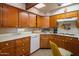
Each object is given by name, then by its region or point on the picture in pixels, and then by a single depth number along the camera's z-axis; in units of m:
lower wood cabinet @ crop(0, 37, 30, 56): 0.93
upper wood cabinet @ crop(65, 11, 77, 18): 1.80
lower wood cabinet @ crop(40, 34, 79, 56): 1.56
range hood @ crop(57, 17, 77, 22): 1.74
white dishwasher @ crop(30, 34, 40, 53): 1.74
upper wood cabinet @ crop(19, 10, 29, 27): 1.57
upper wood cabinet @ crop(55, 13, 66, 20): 2.07
